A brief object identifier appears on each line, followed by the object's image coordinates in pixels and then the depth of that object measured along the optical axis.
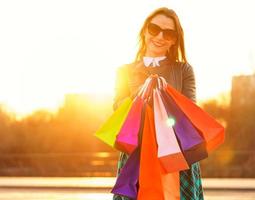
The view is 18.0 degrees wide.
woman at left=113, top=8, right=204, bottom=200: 4.29
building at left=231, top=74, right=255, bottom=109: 53.03
